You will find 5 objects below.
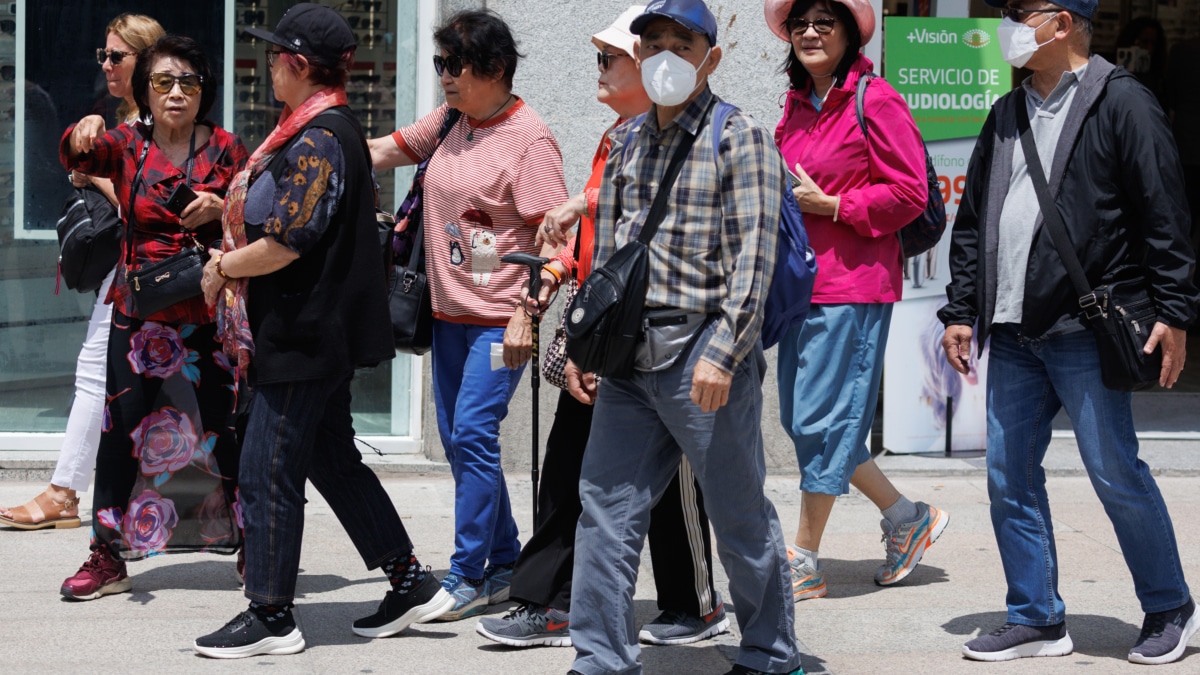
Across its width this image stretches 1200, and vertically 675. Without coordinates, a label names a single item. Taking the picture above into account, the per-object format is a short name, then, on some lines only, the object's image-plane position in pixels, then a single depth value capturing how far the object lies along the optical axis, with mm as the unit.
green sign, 13867
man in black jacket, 8227
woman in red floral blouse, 9773
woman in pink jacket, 9562
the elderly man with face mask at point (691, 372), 7199
